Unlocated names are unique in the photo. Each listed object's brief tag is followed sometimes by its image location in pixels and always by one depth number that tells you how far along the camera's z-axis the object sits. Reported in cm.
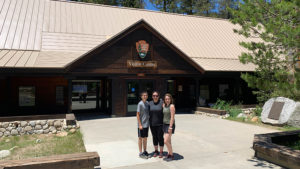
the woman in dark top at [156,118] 595
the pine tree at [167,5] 3774
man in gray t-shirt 601
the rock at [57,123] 1044
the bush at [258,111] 1467
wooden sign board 1429
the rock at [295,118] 1098
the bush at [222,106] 1460
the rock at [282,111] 1116
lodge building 1331
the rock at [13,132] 994
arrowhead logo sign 1444
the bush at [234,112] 1385
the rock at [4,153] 688
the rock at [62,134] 966
